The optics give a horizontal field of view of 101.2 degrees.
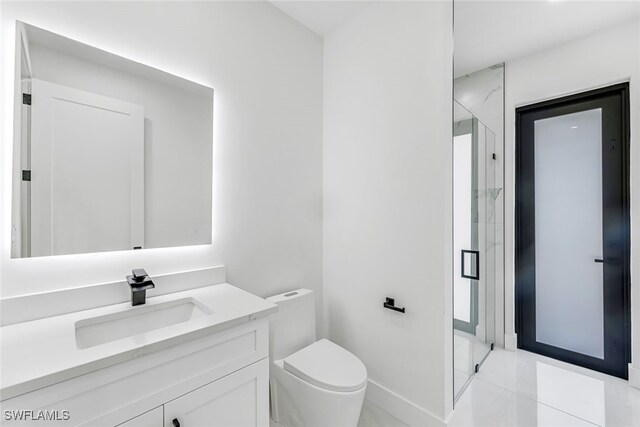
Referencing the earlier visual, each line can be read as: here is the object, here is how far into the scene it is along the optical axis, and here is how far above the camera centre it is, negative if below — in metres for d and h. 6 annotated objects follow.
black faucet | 1.14 -0.31
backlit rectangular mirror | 1.04 +0.28
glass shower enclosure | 1.61 -0.18
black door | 1.58 -0.09
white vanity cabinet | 0.70 -0.55
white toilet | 1.29 -0.84
